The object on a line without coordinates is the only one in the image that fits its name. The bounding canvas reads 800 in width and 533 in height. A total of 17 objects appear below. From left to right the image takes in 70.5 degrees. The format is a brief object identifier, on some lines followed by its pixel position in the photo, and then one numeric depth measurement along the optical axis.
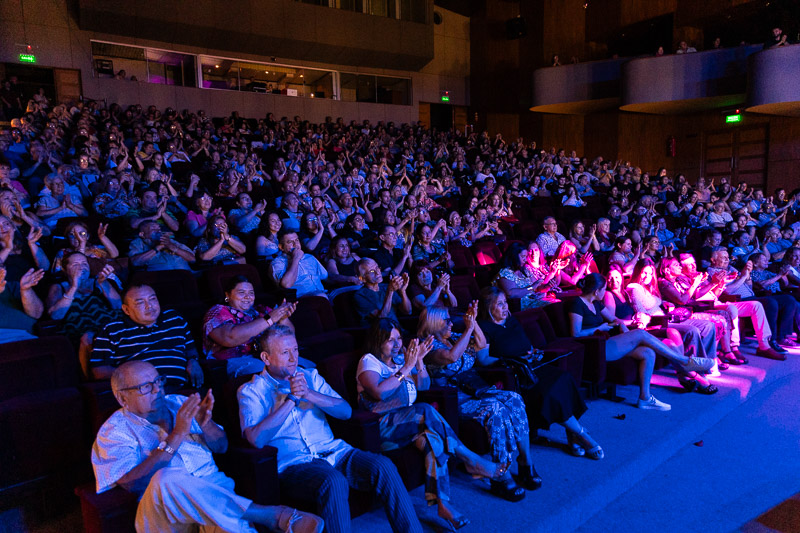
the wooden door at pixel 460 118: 13.80
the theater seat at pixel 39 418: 1.87
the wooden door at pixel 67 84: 9.18
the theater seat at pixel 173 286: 3.04
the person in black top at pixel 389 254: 4.06
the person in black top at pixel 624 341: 3.21
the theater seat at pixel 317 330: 2.65
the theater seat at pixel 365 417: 2.03
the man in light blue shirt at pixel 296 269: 3.44
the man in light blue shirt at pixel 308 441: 1.77
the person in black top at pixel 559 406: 2.52
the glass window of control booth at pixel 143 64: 9.53
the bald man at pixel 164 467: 1.50
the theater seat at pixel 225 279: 3.19
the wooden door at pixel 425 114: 13.40
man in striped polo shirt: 2.17
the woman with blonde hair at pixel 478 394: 2.28
